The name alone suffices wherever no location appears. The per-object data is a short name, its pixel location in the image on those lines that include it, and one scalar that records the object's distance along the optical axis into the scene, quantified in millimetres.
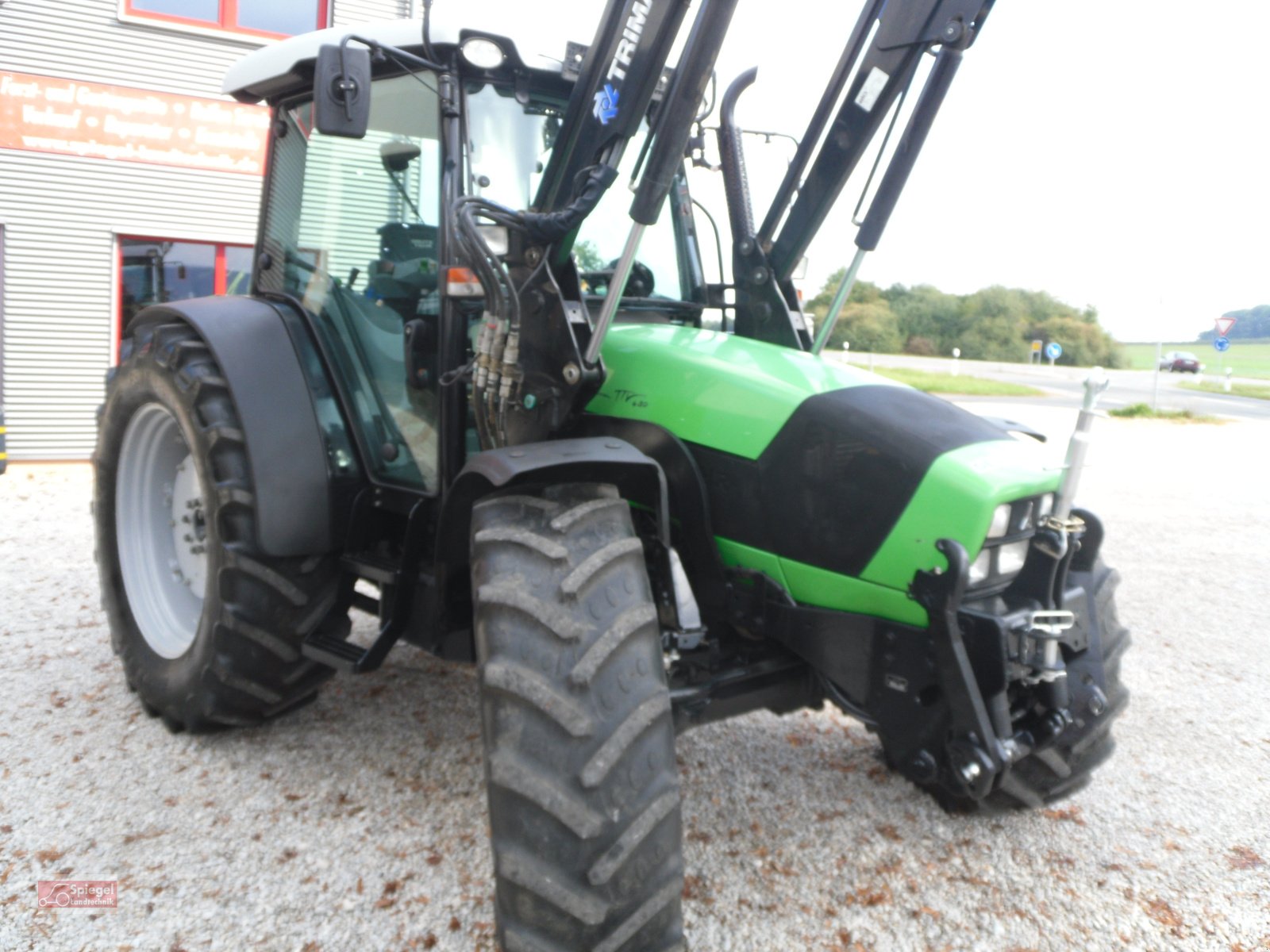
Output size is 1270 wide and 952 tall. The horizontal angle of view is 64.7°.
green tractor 2252
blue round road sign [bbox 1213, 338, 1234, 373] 24661
